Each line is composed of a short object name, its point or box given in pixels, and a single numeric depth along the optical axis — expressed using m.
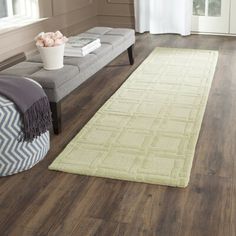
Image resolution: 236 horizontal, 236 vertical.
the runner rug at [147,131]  2.50
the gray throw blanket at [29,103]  2.42
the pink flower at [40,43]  3.00
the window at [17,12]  4.32
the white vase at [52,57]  3.02
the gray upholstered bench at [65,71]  2.91
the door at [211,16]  5.95
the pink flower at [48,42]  2.99
